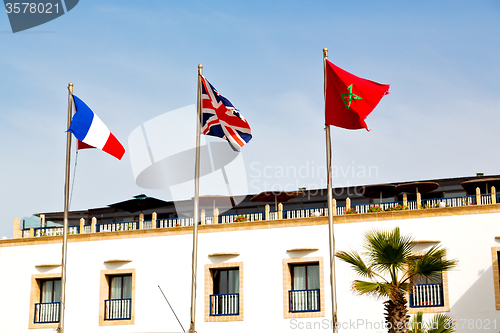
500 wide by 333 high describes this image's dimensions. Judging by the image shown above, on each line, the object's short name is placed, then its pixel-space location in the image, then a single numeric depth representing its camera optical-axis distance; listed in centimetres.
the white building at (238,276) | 2258
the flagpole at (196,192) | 1758
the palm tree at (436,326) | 1713
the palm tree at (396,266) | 1587
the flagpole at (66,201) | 1806
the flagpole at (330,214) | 1511
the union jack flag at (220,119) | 1825
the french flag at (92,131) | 1816
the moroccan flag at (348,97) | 1565
